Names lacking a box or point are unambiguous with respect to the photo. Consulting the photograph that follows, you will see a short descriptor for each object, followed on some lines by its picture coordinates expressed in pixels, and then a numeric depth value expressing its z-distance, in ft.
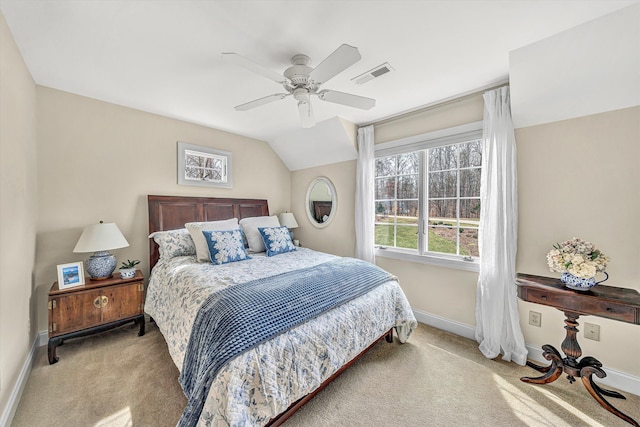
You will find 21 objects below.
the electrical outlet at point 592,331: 6.40
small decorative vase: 5.71
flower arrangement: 5.57
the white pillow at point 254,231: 10.62
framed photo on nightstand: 7.47
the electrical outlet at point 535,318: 7.22
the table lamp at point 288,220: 13.83
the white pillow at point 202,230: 8.78
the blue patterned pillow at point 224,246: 8.53
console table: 5.19
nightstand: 7.10
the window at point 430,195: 8.72
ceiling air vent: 6.82
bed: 4.16
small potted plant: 8.43
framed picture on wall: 10.98
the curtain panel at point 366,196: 10.93
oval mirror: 12.86
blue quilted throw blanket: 4.26
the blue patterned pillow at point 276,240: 10.09
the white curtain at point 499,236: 7.34
